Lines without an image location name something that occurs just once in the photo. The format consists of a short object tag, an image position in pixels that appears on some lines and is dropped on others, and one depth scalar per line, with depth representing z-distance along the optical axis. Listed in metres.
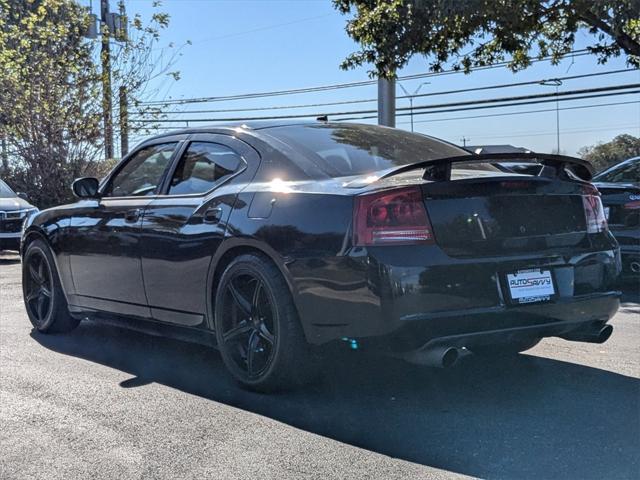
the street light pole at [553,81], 30.86
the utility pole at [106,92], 19.22
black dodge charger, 3.85
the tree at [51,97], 18.14
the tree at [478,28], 10.85
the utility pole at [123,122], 19.56
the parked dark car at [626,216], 8.00
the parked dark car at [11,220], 13.47
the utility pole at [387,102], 14.69
